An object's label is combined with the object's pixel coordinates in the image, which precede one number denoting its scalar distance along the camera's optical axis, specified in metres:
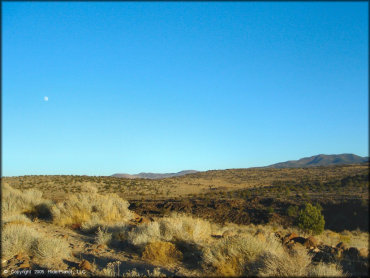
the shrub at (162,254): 7.07
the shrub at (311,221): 14.26
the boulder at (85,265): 6.35
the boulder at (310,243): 8.14
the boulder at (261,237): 7.25
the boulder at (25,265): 6.73
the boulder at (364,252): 6.27
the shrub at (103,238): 8.81
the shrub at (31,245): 7.22
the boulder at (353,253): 6.56
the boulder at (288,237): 8.64
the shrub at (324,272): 4.77
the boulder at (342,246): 7.40
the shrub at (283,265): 4.98
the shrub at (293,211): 20.95
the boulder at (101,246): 8.43
